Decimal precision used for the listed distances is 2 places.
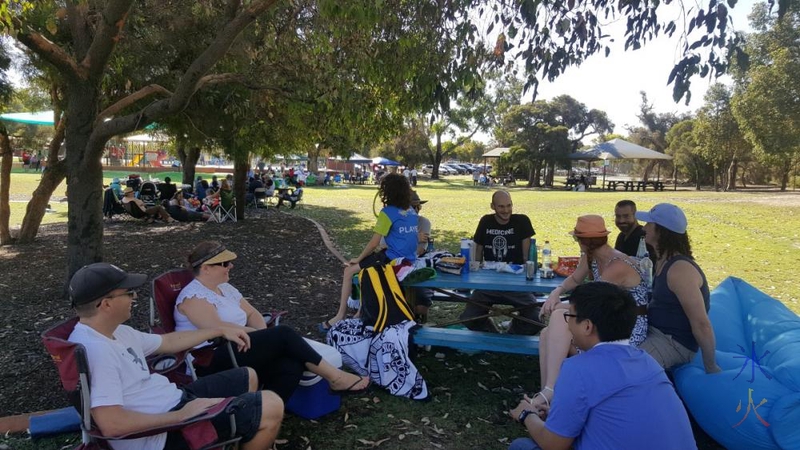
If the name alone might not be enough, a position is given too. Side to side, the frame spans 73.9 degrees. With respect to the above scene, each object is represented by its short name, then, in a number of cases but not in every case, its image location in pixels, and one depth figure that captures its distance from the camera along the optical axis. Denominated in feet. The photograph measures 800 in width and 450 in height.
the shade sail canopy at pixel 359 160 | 168.96
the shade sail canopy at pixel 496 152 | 154.92
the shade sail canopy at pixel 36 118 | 74.08
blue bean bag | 9.71
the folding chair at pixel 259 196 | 61.11
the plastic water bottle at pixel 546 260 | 15.40
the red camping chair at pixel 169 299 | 11.20
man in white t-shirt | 7.72
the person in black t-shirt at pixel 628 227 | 15.85
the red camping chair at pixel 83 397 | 7.51
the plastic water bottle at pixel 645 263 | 13.59
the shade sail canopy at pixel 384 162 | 159.94
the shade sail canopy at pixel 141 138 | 83.76
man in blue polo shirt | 6.66
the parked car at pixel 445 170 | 231.30
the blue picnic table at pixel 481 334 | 13.51
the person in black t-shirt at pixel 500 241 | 17.08
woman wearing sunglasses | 11.13
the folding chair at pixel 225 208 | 46.26
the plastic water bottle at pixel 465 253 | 15.71
